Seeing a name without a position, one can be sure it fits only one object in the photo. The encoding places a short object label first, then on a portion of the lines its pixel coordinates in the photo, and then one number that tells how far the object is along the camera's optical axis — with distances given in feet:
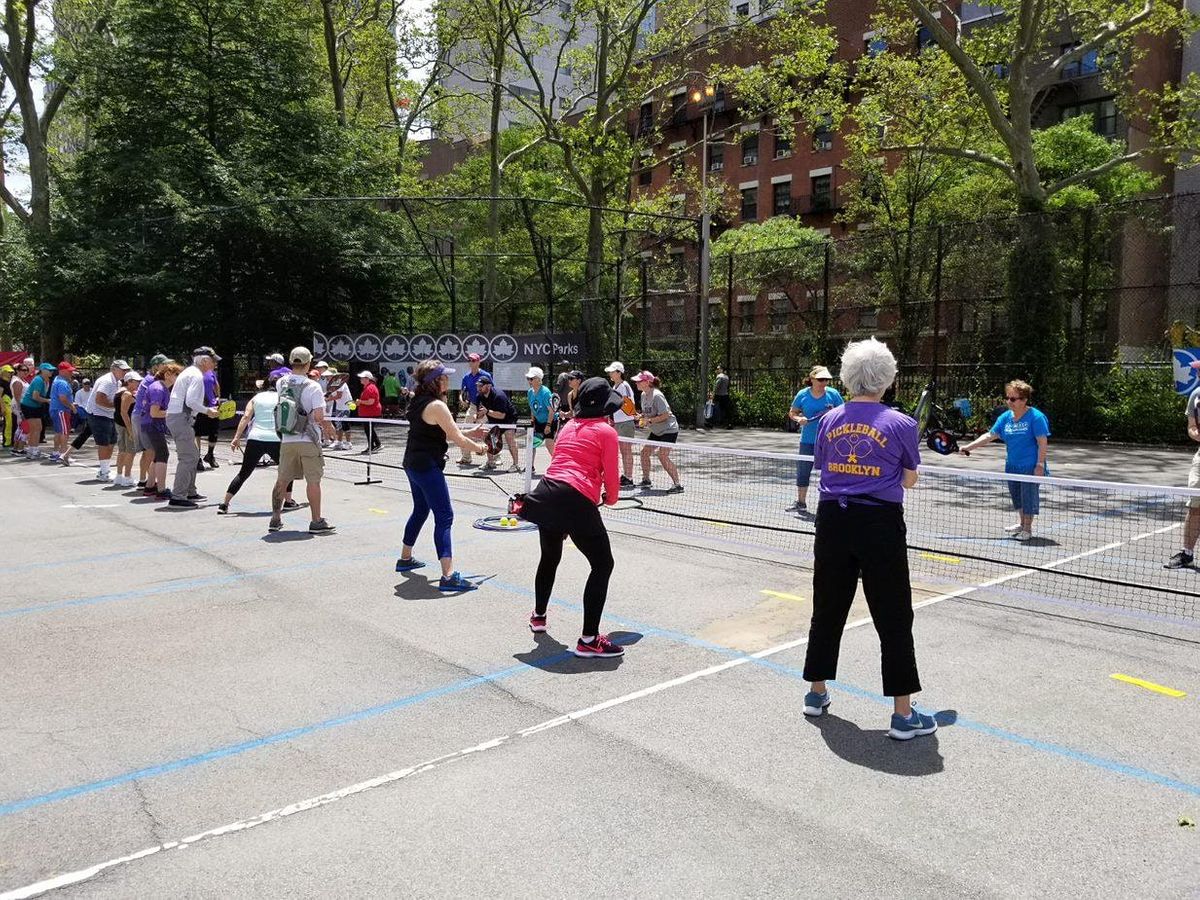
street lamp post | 81.84
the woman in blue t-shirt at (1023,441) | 30.71
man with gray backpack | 31.58
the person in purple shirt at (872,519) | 14.42
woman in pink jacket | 18.79
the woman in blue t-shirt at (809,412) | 36.47
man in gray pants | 38.17
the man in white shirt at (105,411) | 48.60
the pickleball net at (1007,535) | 23.50
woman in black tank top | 24.40
